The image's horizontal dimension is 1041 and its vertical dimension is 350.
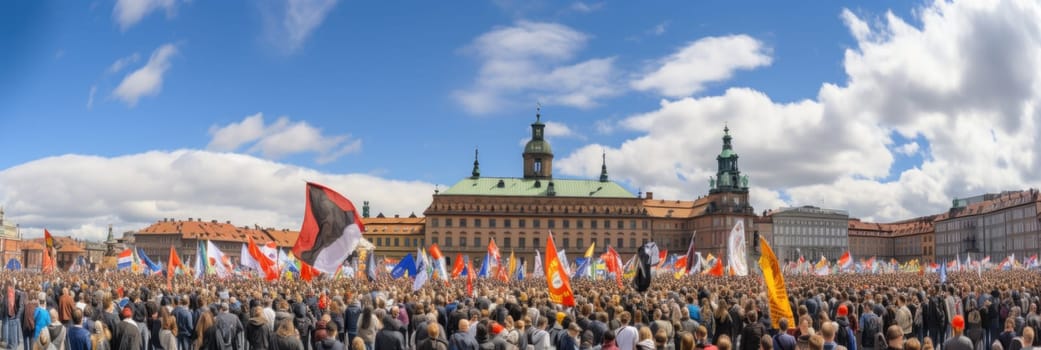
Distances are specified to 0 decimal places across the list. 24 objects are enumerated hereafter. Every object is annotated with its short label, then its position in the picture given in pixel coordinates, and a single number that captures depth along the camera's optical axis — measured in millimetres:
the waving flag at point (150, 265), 49078
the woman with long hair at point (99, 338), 13781
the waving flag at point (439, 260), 40531
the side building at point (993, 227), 133750
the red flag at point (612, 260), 45788
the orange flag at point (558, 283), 20328
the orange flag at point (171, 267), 28328
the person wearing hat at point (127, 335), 14211
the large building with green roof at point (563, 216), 123375
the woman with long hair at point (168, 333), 15680
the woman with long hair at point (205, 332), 15086
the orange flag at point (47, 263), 45844
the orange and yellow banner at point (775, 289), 15266
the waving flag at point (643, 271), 21234
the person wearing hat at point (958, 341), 12891
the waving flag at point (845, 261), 68200
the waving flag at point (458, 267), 46531
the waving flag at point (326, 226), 17967
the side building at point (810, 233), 155375
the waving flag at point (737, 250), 33188
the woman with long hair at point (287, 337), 12594
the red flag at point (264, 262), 34875
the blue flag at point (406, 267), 40906
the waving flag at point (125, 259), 53156
